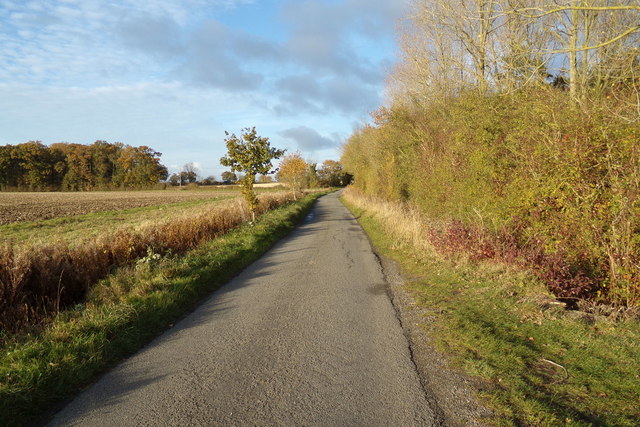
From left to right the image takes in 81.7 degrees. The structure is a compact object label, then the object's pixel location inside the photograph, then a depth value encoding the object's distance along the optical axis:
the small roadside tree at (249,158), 17.73
